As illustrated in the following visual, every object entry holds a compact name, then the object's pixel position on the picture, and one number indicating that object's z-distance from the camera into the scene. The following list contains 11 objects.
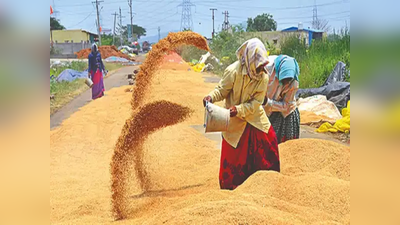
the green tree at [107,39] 58.05
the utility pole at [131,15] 47.21
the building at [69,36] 52.97
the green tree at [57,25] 56.81
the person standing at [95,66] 11.70
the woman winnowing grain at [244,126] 3.75
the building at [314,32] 27.41
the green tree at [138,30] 66.43
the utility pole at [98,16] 37.00
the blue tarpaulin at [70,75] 19.05
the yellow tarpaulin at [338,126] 8.03
